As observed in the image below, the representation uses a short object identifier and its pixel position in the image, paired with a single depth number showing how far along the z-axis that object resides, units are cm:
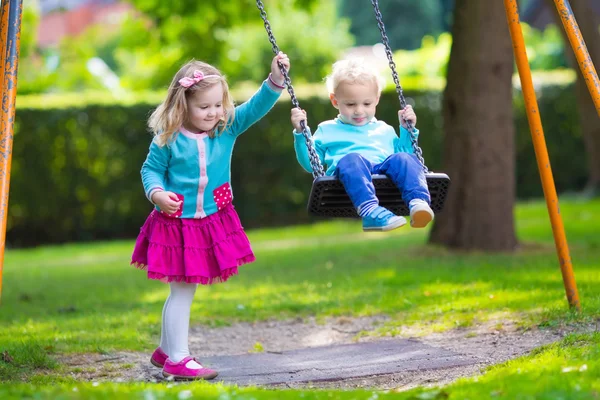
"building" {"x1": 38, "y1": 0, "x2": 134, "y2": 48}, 6431
